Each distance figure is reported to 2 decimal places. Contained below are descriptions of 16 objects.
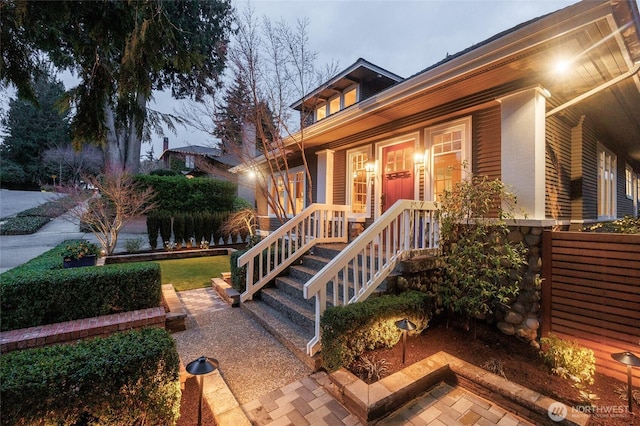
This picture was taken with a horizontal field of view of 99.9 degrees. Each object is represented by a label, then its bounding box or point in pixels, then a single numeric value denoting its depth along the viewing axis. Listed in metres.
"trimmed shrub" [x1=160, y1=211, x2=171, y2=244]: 10.07
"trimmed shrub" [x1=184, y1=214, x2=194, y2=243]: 10.38
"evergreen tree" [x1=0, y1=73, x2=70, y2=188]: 22.73
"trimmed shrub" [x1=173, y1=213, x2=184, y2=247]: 10.16
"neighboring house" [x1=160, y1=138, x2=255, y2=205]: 11.68
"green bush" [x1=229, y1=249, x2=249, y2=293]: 5.12
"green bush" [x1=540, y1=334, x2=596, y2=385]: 2.95
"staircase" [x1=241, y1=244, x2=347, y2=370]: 3.50
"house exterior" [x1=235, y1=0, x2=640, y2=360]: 3.29
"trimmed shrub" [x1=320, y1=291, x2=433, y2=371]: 2.81
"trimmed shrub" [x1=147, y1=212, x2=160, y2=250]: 9.88
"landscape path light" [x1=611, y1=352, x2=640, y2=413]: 2.42
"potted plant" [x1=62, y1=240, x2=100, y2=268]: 6.20
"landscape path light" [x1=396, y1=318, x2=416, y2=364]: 2.89
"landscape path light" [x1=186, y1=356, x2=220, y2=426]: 1.92
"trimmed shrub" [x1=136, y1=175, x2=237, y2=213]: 12.12
